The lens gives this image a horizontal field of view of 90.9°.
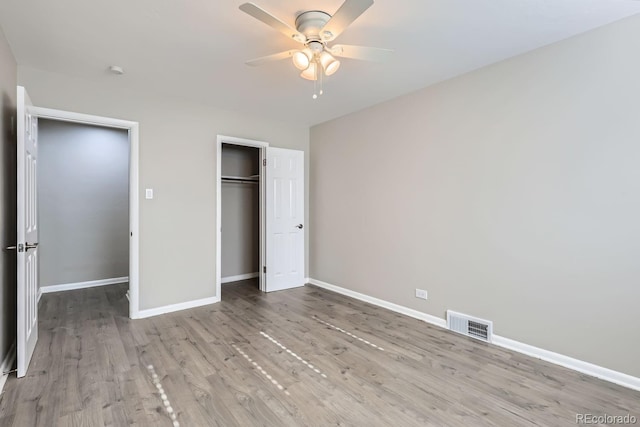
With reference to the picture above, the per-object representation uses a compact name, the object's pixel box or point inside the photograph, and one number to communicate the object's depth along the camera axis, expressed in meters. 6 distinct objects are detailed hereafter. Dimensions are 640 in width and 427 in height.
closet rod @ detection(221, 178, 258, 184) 5.20
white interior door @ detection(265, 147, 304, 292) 4.77
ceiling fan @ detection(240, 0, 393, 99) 1.85
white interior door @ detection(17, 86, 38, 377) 2.28
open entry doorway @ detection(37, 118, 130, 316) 4.71
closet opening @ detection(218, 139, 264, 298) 5.32
